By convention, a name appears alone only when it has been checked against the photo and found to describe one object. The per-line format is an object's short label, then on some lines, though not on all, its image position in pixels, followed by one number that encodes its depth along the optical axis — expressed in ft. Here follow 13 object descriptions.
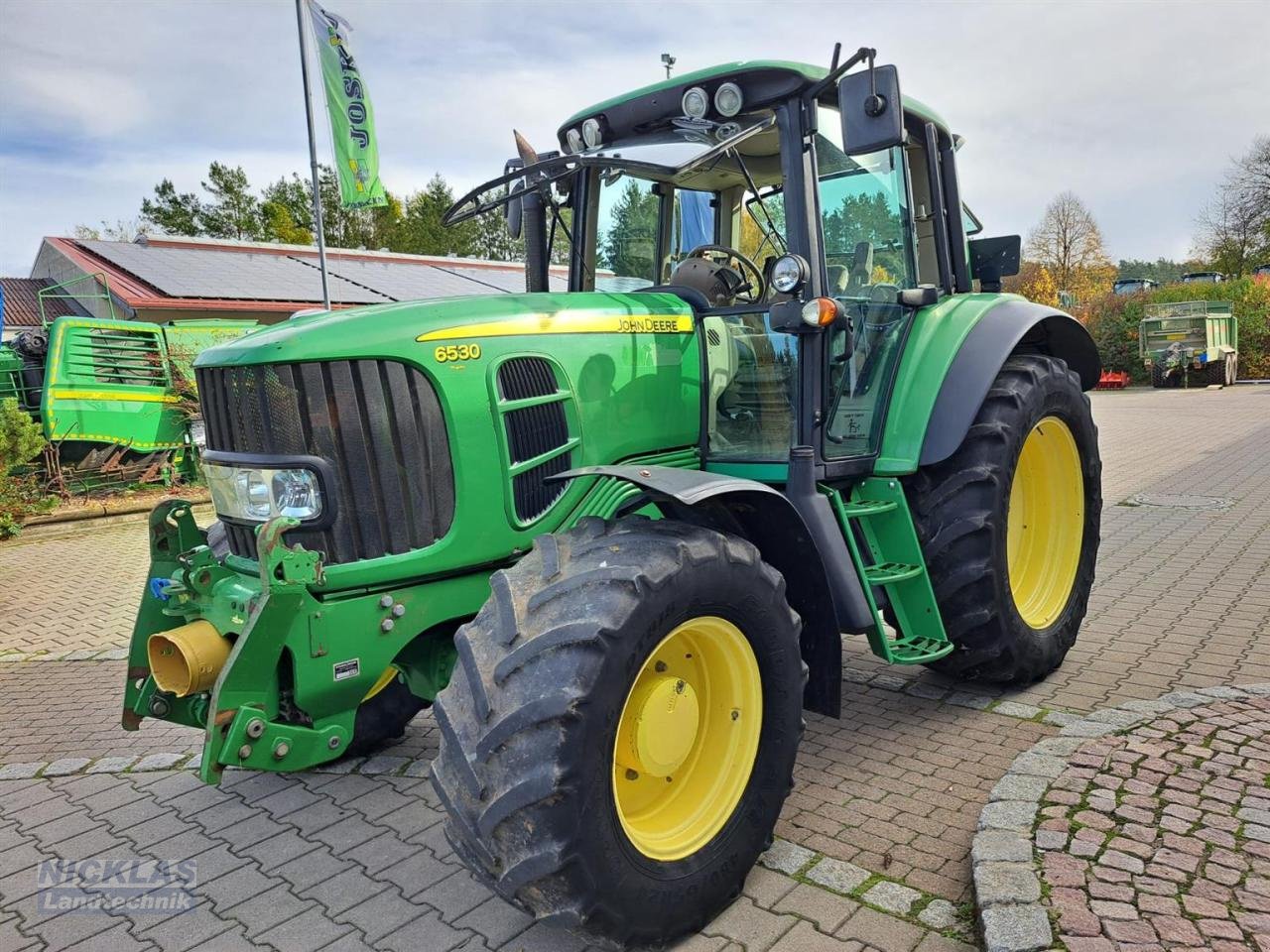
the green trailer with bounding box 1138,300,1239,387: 73.56
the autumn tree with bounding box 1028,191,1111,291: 129.59
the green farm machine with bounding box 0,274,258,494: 34.45
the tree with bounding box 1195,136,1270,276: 122.42
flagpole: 38.68
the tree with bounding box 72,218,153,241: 128.05
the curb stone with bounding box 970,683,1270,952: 7.84
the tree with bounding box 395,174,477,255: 127.75
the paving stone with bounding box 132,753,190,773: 13.27
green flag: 39.27
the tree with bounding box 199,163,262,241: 123.44
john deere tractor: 7.62
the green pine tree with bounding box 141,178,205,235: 122.42
